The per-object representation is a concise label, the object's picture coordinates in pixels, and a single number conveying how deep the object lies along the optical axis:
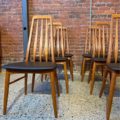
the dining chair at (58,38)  2.81
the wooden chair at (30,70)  1.67
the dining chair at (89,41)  3.26
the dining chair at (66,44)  3.06
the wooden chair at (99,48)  2.34
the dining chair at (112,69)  1.61
